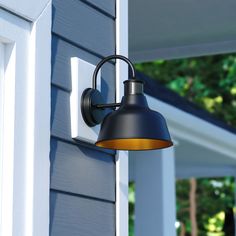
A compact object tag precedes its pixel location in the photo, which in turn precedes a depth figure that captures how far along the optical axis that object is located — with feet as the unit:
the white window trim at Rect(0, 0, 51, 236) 10.95
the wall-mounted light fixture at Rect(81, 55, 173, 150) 11.78
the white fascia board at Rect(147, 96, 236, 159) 30.75
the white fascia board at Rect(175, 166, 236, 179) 43.57
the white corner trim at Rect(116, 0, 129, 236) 13.65
